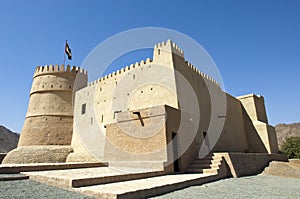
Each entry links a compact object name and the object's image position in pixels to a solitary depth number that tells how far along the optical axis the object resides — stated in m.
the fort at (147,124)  7.91
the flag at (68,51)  20.25
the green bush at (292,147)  20.77
